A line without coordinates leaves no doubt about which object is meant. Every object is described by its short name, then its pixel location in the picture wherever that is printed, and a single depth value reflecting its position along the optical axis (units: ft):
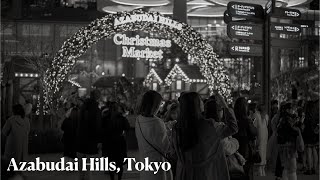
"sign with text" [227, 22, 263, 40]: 41.06
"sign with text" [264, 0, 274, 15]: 40.23
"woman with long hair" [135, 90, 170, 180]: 19.44
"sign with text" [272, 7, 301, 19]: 41.73
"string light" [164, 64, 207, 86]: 127.96
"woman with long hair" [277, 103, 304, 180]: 33.83
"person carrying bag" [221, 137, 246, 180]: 21.31
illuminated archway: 52.54
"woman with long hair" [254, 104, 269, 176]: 41.55
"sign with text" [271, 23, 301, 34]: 43.70
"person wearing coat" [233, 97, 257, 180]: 29.40
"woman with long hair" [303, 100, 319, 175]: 44.37
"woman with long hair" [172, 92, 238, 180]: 16.43
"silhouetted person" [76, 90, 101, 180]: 33.04
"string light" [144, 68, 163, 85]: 137.89
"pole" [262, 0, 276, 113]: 42.06
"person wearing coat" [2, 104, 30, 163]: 31.14
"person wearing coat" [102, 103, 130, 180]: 35.76
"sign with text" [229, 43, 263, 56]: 41.19
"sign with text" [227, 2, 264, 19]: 40.68
